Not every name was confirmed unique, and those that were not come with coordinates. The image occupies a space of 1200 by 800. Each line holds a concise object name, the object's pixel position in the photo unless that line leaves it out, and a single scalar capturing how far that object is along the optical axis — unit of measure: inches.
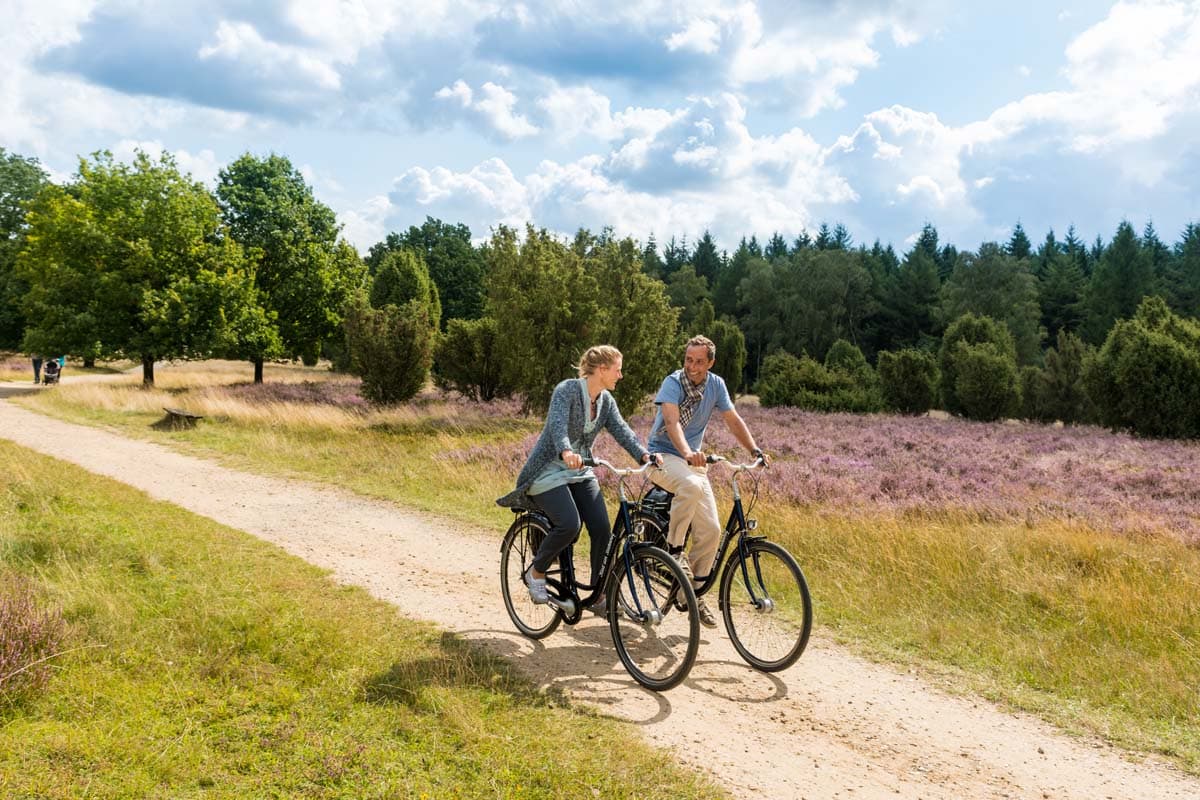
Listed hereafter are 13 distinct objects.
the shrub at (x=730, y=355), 1841.8
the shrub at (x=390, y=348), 1015.0
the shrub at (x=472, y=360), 1092.5
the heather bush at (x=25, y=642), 182.7
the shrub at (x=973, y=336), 1364.4
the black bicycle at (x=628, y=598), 211.2
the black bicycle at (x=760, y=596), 217.9
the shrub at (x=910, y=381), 1307.8
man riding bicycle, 233.5
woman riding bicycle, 223.6
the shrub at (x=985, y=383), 1198.3
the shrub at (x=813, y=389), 1296.8
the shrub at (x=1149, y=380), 880.9
